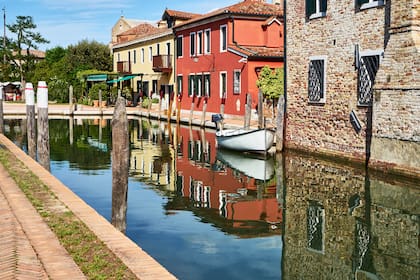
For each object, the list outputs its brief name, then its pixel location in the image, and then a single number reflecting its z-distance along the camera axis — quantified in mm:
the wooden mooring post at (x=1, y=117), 22272
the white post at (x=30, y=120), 15641
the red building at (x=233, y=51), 27812
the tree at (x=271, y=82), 26097
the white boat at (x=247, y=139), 17672
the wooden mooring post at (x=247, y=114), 19797
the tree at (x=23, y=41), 61750
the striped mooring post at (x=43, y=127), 13078
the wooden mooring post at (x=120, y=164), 7773
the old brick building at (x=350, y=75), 13031
